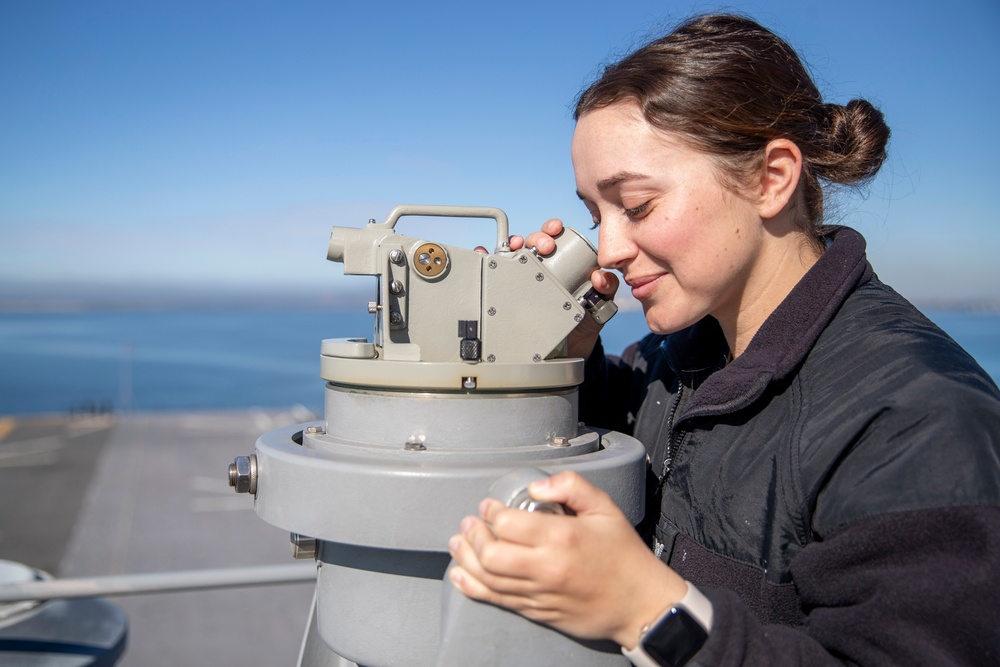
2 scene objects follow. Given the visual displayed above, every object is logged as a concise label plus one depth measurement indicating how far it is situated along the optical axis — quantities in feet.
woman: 3.76
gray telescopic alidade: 4.36
